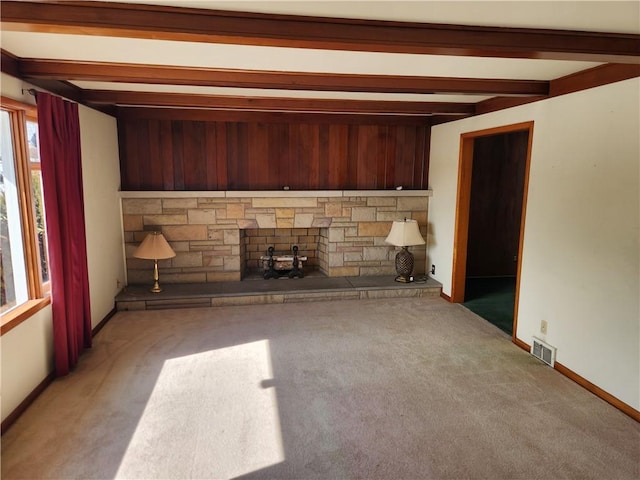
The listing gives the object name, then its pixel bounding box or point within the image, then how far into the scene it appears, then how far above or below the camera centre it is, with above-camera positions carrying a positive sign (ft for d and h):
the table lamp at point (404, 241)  17.46 -2.05
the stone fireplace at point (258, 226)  16.96 -1.53
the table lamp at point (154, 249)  15.89 -2.24
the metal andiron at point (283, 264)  18.86 -3.32
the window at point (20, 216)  9.40 -0.64
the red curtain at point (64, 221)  10.11 -0.83
